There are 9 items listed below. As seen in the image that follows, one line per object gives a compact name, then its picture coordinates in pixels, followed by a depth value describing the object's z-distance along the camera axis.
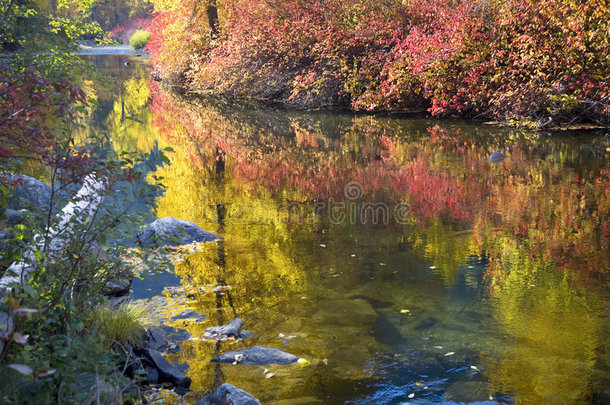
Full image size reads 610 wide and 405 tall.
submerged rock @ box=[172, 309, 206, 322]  5.30
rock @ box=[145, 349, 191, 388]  4.21
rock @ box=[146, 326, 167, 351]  4.74
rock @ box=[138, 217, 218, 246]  7.30
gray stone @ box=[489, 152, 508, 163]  11.56
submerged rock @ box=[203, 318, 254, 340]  4.95
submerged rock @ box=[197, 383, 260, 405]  3.76
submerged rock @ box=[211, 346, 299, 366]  4.50
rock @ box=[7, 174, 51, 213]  6.54
